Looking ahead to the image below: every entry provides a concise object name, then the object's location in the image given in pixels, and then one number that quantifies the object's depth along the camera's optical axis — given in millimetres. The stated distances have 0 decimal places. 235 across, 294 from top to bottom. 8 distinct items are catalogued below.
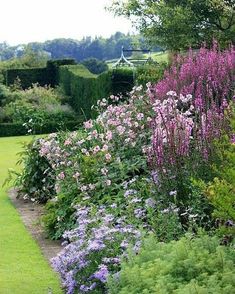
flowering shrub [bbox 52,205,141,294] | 4673
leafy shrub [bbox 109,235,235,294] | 3512
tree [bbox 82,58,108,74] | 50719
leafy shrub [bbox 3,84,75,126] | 25312
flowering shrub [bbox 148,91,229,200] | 5941
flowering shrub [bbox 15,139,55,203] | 9508
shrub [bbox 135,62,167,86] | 16294
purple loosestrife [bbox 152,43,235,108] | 9039
